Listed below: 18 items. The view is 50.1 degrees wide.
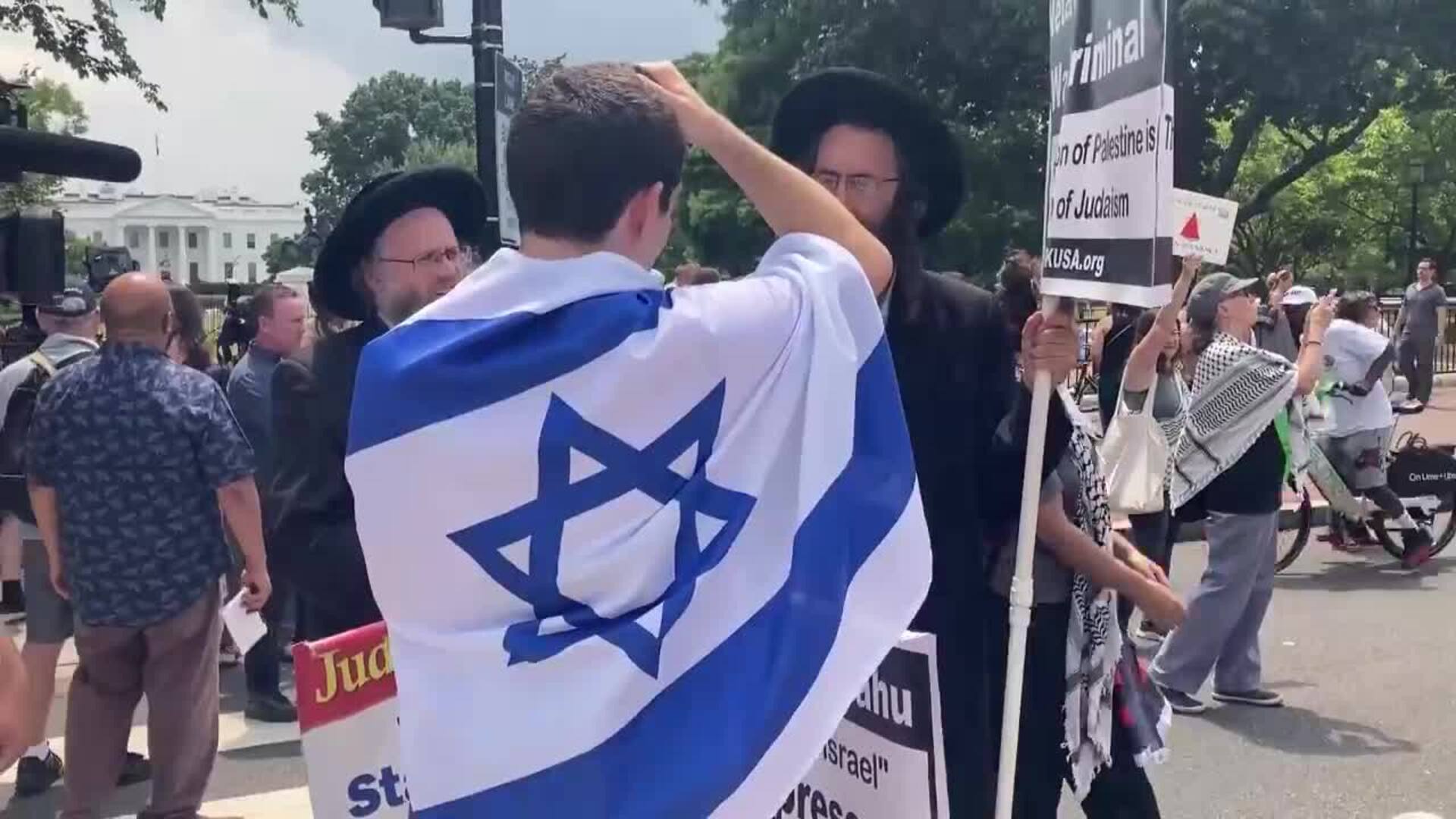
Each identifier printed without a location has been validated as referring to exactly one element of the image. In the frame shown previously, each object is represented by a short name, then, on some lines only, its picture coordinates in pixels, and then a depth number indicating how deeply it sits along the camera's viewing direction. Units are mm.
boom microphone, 2586
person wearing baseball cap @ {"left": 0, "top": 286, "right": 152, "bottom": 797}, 5719
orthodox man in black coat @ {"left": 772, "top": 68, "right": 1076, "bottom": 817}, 2697
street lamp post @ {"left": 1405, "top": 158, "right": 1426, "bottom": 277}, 32281
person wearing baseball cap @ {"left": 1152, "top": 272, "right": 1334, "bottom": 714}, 6488
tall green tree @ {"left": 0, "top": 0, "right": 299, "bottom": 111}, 15172
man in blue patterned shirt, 4820
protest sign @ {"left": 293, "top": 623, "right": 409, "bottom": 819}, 2740
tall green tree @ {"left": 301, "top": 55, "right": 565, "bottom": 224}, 77875
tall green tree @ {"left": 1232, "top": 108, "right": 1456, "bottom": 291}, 37594
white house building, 117750
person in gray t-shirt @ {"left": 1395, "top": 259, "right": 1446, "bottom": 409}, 16797
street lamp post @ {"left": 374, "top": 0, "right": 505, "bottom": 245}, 7555
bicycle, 9742
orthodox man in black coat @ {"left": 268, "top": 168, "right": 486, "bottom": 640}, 2908
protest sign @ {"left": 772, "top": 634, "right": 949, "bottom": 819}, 2361
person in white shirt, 9609
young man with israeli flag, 1699
